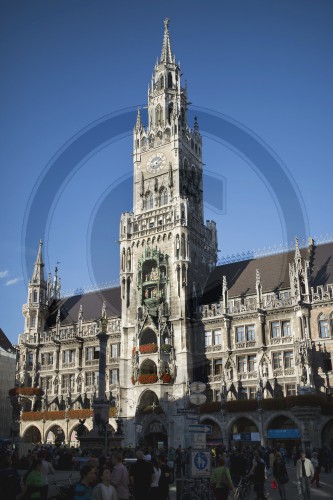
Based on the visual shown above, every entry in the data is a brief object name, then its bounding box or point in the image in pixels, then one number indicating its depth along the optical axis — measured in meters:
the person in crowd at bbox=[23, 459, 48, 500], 11.05
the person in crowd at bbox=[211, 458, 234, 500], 14.44
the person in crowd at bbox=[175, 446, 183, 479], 30.16
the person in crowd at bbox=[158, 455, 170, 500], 14.61
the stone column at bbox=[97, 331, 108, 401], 40.34
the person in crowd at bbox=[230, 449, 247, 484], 20.86
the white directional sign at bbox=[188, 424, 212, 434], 15.47
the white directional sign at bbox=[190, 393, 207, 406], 17.06
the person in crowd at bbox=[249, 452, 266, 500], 18.42
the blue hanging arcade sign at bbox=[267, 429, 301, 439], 43.16
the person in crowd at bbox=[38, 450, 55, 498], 13.53
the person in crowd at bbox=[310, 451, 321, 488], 24.26
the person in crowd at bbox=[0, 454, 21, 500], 11.30
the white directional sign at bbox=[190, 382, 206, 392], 17.41
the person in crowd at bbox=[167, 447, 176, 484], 33.18
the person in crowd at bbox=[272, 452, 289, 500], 19.55
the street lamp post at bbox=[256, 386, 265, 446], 44.70
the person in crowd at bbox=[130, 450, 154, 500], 12.69
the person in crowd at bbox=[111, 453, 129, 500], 12.55
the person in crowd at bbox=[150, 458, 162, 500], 13.58
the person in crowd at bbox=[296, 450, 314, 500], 19.09
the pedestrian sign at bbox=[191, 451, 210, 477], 15.31
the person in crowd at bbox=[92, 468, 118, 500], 10.12
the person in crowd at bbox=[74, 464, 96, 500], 9.97
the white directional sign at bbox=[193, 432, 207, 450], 15.52
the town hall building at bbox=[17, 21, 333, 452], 46.72
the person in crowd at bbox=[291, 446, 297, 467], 37.88
